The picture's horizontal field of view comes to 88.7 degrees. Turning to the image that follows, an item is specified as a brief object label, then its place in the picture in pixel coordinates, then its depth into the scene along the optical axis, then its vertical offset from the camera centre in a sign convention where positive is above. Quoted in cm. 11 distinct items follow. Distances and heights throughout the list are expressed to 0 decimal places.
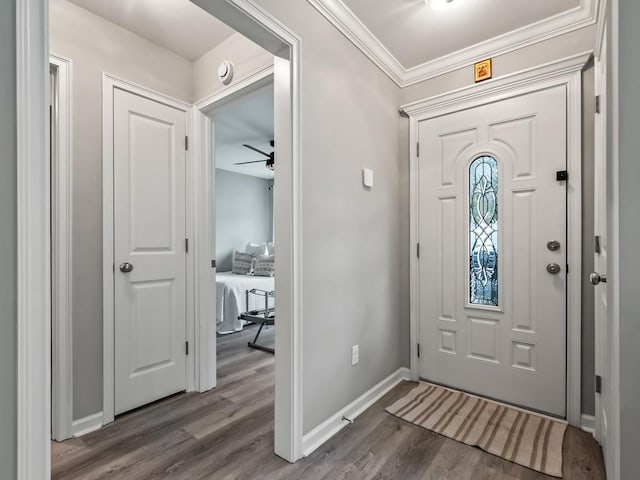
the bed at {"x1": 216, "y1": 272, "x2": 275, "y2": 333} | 417 -81
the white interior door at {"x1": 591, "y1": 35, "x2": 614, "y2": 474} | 146 -14
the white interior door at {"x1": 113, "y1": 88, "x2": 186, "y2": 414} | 212 -7
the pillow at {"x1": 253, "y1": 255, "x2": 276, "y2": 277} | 520 -44
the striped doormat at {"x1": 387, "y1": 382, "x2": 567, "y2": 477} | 168 -111
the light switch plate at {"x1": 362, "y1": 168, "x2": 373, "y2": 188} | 221 +42
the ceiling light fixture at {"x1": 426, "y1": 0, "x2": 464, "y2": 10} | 185 +135
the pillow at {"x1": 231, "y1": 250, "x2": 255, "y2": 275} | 553 -41
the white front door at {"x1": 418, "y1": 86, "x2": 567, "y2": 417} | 204 -7
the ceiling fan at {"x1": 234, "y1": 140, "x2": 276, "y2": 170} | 473 +126
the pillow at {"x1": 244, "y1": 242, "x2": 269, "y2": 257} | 572 -18
